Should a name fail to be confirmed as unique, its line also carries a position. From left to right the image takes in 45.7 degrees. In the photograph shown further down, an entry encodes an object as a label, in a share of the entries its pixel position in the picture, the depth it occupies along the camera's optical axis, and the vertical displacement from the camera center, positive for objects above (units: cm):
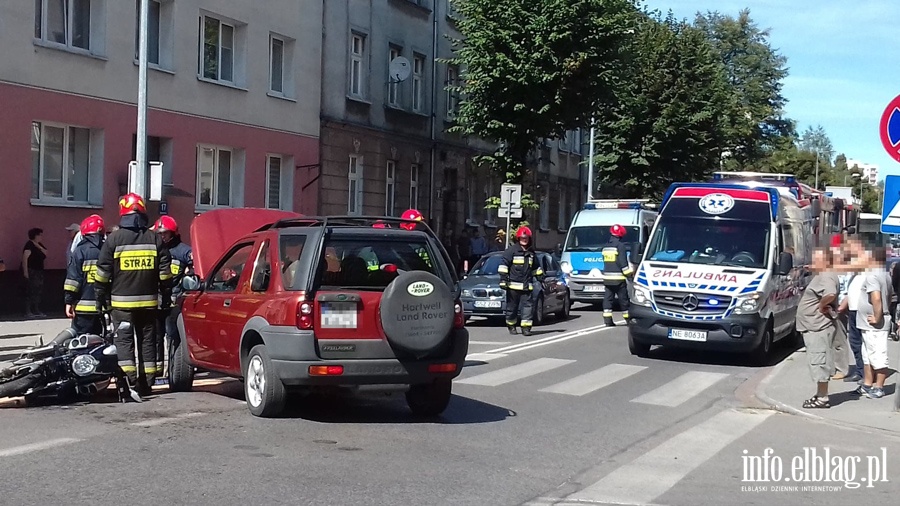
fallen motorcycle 959 -125
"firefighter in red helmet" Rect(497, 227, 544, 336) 1800 -45
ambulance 1493 -37
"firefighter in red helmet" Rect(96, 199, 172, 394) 1020 -44
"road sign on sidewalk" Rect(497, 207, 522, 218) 2811 +79
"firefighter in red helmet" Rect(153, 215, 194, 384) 1105 -46
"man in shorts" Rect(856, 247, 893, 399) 1128 -70
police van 2555 +20
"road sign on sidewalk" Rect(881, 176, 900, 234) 1103 +46
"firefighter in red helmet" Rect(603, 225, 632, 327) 2036 -47
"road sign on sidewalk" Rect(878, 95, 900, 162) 1069 +124
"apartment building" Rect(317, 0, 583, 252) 2911 +347
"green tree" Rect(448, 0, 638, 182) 2903 +496
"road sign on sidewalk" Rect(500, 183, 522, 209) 2801 +122
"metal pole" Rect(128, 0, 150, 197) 1758 +186
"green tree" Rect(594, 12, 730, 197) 4000 +475
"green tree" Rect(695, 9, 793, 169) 6034 +1053
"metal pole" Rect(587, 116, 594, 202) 3799 +261
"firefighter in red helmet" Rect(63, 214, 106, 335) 1096 -62
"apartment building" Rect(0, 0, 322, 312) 1912 +266
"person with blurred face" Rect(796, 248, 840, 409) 1100 -74
